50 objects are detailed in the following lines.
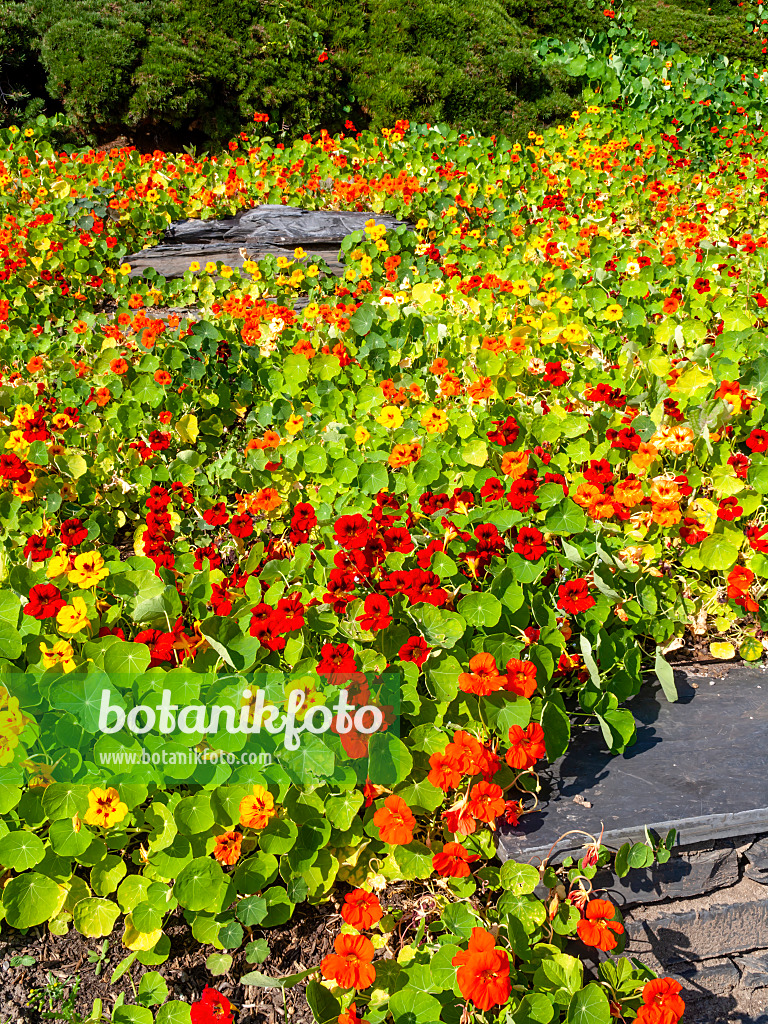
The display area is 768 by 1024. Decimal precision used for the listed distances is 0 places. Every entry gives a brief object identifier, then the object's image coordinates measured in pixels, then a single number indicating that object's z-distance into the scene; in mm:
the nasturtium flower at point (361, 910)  1504
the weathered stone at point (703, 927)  1720
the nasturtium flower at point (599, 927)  1469
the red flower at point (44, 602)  1918
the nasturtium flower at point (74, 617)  1928
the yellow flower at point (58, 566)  2129
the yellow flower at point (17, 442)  2977
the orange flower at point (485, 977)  1354
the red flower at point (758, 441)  2445
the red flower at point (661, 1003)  1361
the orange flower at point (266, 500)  2570
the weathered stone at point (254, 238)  5328
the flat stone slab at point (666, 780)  1779
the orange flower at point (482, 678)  1754
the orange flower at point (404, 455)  2549
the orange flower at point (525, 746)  1695
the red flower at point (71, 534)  2242
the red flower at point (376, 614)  1893
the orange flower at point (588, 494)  2281
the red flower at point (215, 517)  2439
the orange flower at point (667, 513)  2240
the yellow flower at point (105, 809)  1653
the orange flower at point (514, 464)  2363
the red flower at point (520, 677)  1815
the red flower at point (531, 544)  2078
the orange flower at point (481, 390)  2883
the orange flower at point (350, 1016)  1428
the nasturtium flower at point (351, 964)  1430
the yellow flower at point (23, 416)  2962
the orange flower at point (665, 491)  2266
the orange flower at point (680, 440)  2434
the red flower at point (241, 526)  2375
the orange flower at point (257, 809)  1627
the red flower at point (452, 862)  1618
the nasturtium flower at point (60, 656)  1901
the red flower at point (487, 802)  1619
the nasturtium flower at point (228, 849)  1633
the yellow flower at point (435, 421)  2744
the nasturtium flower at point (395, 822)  1617
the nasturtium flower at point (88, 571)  2078
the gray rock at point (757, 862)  1848
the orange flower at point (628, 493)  2311
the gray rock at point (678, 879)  1730
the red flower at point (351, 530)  2064
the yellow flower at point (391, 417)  2834
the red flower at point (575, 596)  1994
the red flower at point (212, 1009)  1379
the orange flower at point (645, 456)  2412
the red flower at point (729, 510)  2314
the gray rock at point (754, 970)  1729
